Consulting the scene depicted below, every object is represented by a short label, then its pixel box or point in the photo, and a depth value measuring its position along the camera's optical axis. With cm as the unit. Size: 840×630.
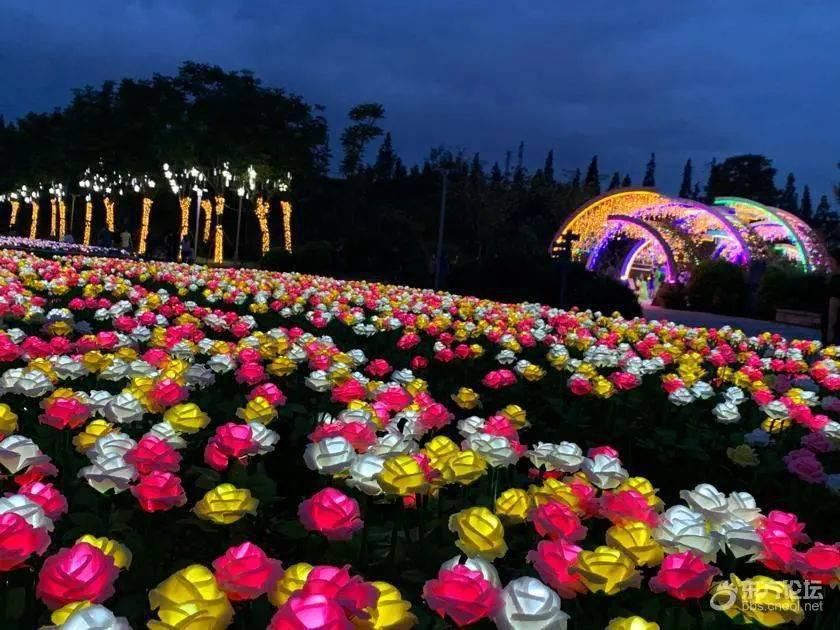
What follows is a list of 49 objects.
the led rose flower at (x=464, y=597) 130
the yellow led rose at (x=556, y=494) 205
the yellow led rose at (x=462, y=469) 215
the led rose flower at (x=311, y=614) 115
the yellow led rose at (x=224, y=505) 185
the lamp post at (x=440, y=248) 2170
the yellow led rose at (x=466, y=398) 352
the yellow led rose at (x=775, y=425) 398
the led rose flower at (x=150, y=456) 209
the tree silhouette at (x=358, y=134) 4616
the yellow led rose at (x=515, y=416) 296
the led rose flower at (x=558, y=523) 182
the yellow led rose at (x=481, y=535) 168
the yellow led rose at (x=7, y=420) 249
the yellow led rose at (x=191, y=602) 123
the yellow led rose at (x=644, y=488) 203
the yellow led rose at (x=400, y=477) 193
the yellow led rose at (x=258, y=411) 277
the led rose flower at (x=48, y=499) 189
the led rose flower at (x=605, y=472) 229
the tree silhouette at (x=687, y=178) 13577
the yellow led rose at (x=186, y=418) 254
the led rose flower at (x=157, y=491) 195
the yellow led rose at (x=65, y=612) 129
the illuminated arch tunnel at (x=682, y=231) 2870
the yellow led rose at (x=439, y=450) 217
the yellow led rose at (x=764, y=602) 161
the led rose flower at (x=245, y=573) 137
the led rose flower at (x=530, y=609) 129
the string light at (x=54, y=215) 5888
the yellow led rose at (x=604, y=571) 152
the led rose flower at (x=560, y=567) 157
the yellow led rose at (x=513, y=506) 204
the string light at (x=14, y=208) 6925
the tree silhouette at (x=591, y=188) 5688
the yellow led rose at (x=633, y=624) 136
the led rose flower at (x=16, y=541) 154
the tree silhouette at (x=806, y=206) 11059
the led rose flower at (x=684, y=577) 157
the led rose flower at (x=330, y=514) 176
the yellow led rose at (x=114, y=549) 161
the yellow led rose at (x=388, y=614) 134
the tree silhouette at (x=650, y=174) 13094
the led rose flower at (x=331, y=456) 212
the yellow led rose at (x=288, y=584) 137
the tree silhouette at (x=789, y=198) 10622
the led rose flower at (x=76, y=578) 134
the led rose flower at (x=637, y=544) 170
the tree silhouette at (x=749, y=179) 8844
